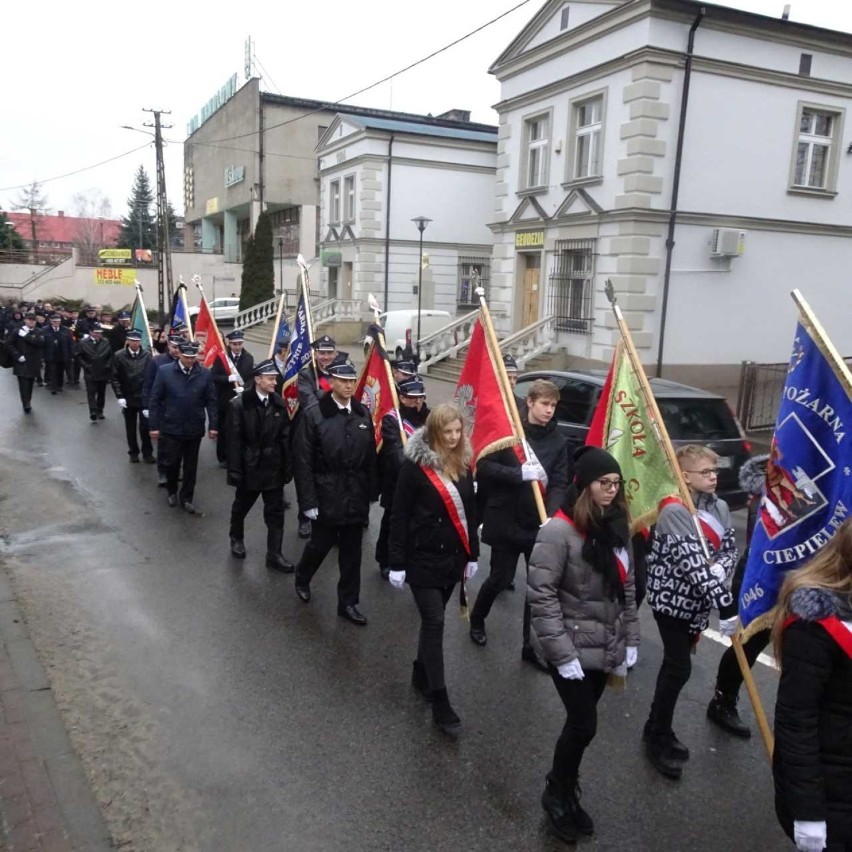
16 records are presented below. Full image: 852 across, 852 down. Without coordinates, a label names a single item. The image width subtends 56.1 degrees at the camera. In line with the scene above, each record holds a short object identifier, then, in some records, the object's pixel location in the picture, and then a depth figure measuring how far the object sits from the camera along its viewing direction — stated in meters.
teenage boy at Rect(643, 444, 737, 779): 3.94
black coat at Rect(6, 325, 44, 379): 14.72
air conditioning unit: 18.38
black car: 8.40
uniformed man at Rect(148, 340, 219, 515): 8.76
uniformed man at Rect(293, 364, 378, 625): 5.77
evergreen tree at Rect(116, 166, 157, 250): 77.50
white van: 25.97
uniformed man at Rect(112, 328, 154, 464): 11.01
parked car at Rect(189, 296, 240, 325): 39.43
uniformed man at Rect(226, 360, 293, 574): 7.01
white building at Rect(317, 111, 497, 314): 31.05
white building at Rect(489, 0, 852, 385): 17.78
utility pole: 33.09
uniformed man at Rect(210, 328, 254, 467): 10.50
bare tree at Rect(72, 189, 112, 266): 70.62
